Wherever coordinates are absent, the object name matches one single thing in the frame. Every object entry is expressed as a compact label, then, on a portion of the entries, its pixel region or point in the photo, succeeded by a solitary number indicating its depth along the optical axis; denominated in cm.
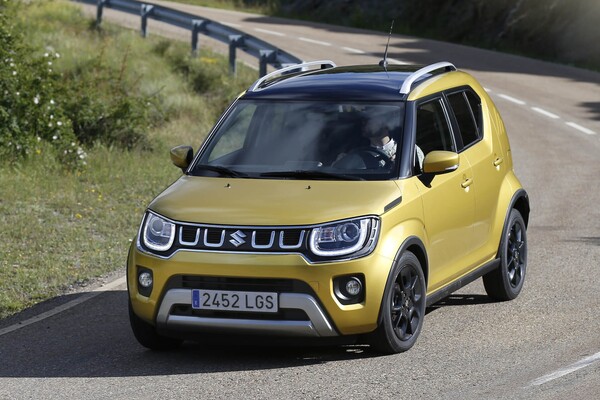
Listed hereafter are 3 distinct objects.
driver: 1410
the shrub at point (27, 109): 2736
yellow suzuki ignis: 1264
